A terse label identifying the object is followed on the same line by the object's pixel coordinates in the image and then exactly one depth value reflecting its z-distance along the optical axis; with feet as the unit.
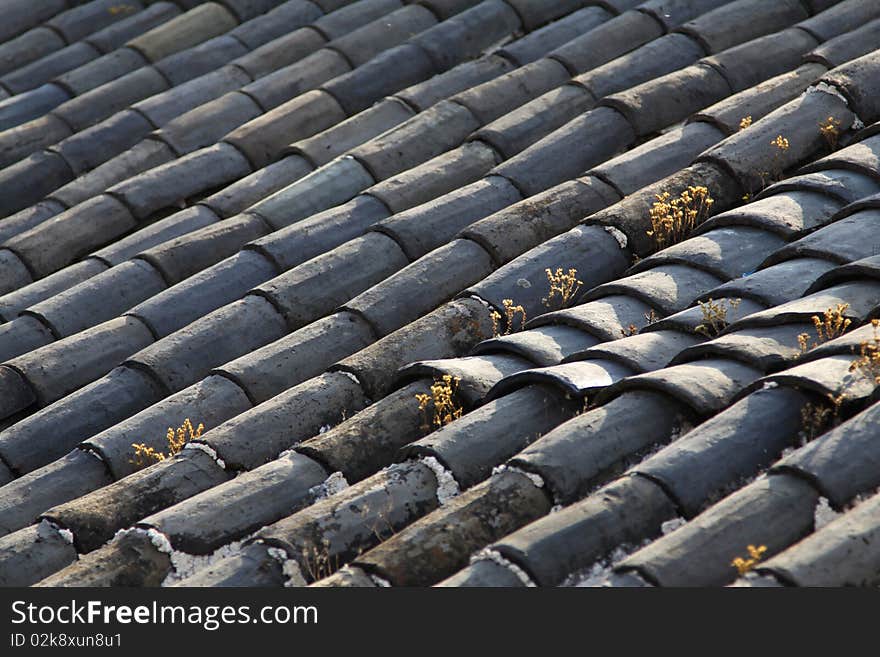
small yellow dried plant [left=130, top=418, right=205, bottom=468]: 29.86
